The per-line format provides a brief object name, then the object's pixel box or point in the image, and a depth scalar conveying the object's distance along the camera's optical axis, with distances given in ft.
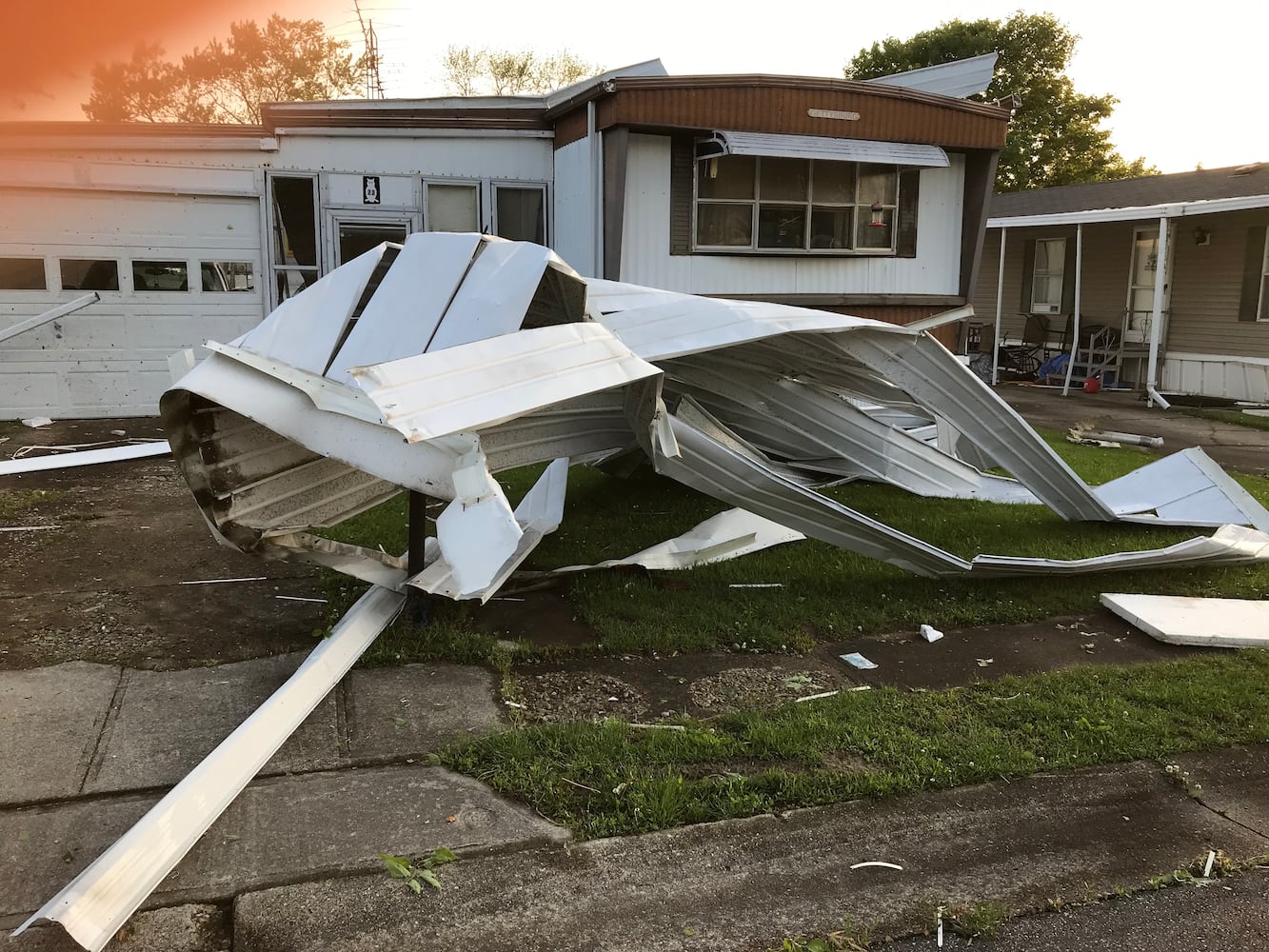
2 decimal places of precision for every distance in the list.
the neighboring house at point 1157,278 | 49.78
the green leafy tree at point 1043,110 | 121.80
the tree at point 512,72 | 154.10
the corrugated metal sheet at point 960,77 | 47.52
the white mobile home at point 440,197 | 37.37
